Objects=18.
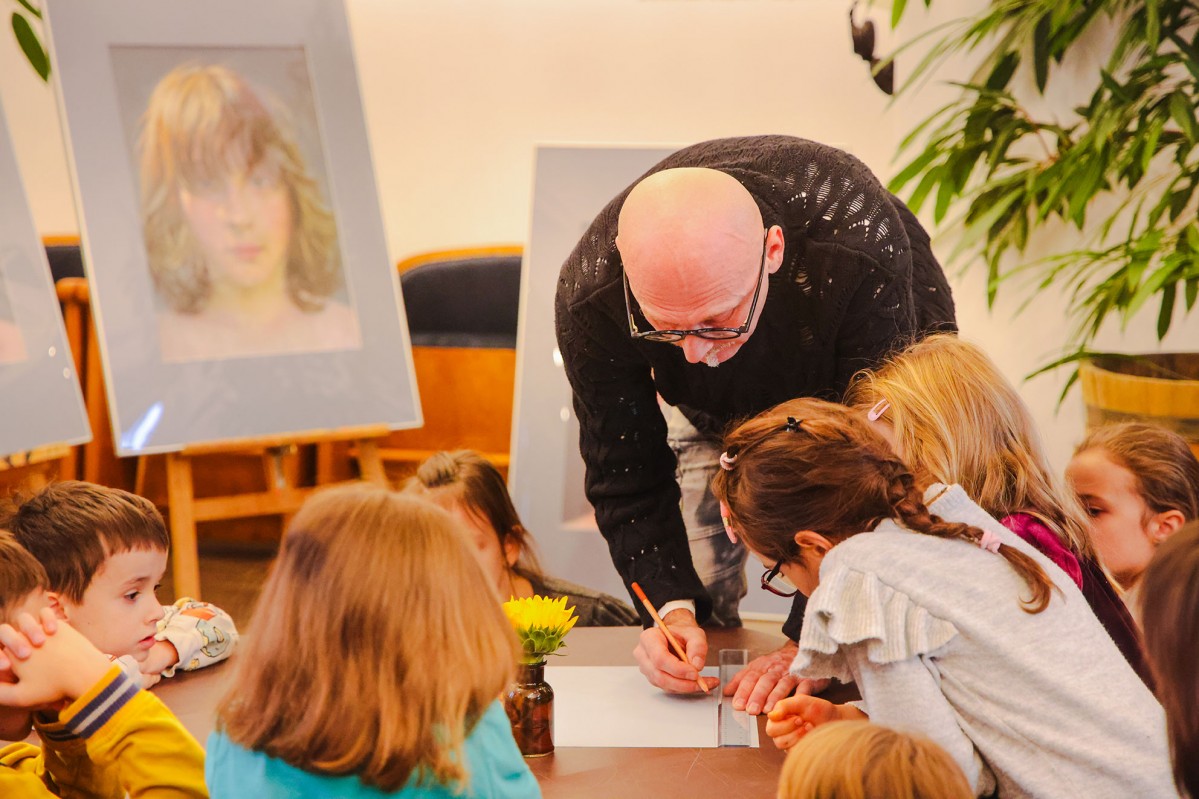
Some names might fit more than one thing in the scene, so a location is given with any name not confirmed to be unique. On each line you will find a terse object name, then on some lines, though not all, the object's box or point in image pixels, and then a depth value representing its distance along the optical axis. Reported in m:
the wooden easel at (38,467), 4.95
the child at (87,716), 3.22
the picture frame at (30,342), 4.82
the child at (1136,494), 3.78
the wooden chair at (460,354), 6.09
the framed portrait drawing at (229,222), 4.82
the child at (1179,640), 3.03
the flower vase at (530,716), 3.38
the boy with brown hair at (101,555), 3.49
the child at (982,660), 3.23
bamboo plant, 4.36
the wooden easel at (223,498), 4.89
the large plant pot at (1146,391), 4.23
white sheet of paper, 3.42
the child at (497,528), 4.08
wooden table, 3.29
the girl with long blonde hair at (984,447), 3.50
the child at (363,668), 3.06
